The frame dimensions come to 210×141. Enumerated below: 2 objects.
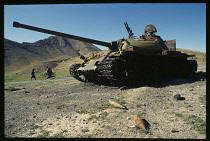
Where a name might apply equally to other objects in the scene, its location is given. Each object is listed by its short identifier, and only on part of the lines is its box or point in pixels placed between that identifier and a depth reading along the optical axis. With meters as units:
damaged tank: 9.98
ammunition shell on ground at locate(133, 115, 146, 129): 3.91
